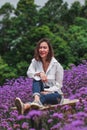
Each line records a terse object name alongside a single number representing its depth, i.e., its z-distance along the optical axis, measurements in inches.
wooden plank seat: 159.1
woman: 174.4
